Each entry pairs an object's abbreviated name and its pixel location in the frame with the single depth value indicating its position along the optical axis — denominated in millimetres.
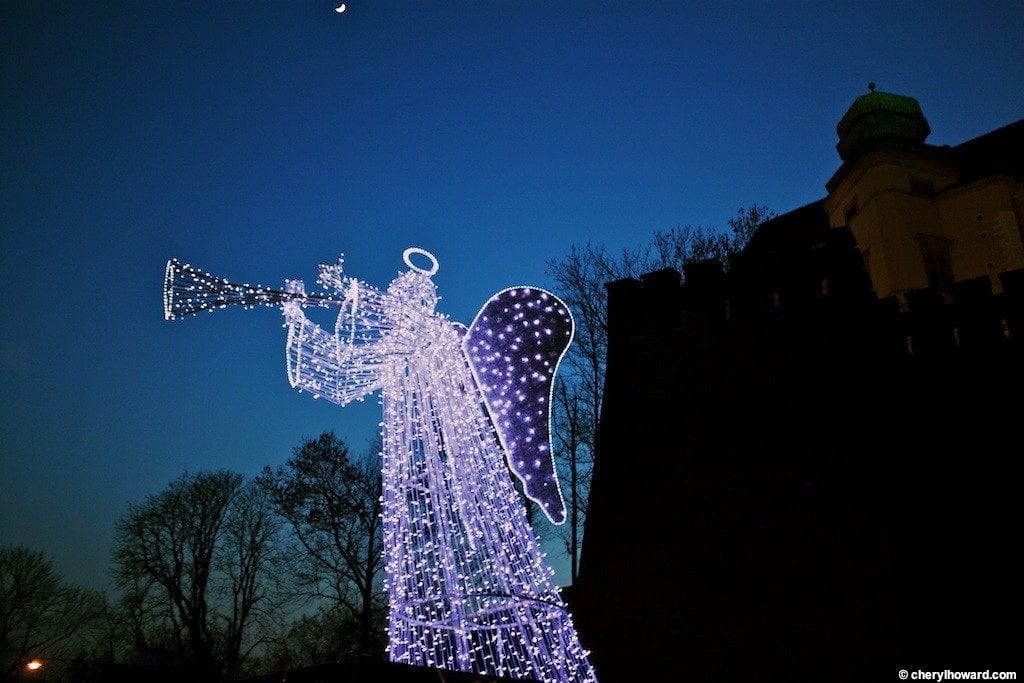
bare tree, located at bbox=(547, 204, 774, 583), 18312
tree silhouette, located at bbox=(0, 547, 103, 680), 22891
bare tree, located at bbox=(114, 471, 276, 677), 22797
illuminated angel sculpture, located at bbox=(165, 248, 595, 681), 8117
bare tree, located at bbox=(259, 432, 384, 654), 20891
